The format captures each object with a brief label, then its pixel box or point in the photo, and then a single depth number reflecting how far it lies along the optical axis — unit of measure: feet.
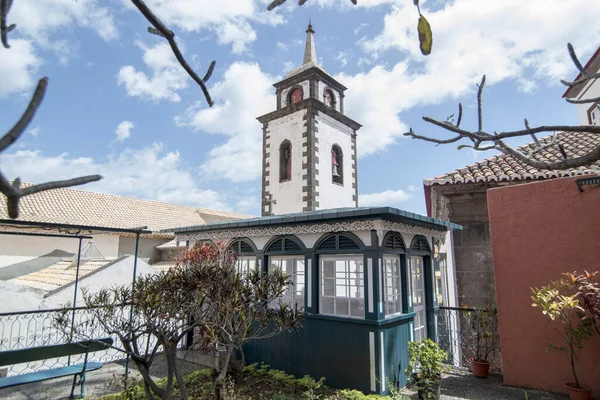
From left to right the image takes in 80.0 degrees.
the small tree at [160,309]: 14.82
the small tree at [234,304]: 15.66
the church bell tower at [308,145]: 56.70
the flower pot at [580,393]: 16.47
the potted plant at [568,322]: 16.52
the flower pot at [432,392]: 17.60
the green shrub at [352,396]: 17.61
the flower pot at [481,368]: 21.35
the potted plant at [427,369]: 17.72
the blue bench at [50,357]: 17.87
